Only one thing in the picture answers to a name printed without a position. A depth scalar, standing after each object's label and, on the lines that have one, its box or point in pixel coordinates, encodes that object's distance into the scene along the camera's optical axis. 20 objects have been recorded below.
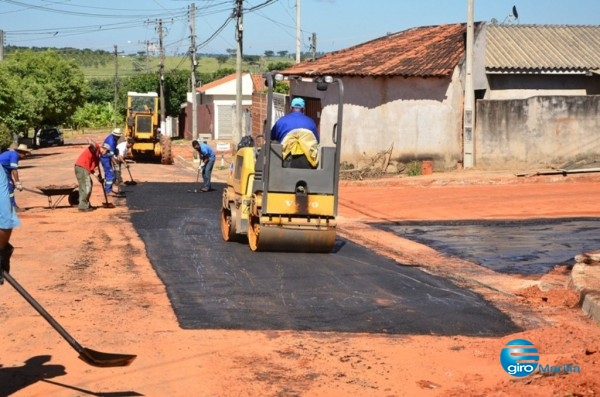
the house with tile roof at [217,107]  71.06
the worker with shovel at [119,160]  25.45
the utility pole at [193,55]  55.03
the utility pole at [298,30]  45.78
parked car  68.25
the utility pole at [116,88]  88.69
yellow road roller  13.77
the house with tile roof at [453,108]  28.48
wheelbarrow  20.92
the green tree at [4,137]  41.78
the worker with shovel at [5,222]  7.29
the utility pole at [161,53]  66.98
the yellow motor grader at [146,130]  40.91
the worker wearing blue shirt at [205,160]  24.98
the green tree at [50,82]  65.07
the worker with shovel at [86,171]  20.95
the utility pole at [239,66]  38.75
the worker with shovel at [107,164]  23.27
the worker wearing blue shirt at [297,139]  13.81
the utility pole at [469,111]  28.27
